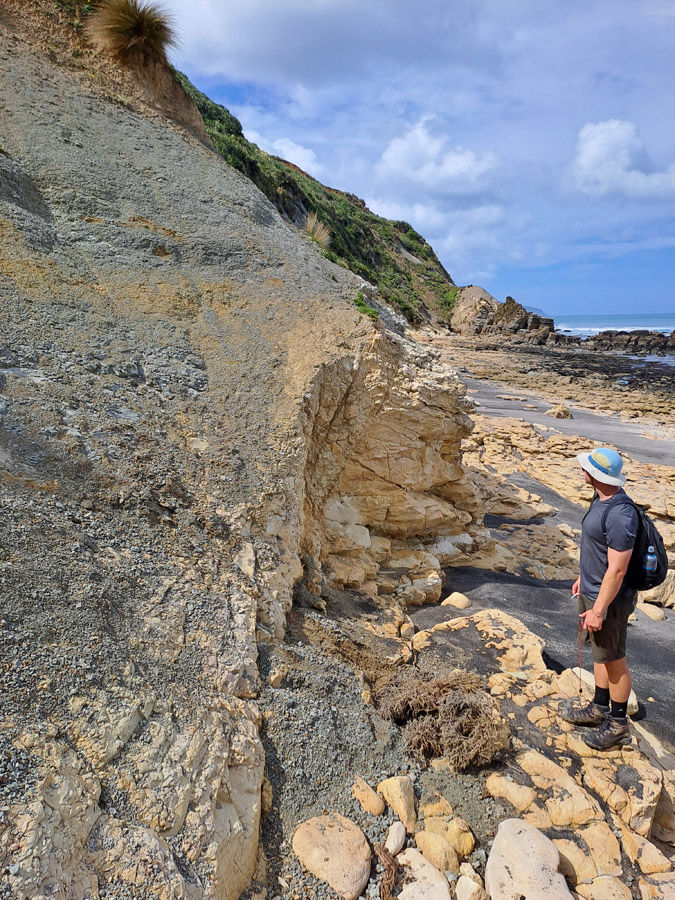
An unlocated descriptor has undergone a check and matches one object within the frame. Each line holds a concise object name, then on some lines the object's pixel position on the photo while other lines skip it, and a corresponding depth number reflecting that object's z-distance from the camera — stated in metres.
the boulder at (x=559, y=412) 19.45
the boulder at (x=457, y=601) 6.18
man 3.55
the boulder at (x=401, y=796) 2.92
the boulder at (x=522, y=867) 2.66
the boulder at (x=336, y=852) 2.54
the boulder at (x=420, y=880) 2.57
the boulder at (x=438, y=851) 2.75
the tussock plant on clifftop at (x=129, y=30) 7.74
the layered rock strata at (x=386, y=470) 5.98
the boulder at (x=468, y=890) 2.63
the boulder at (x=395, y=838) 2.74
